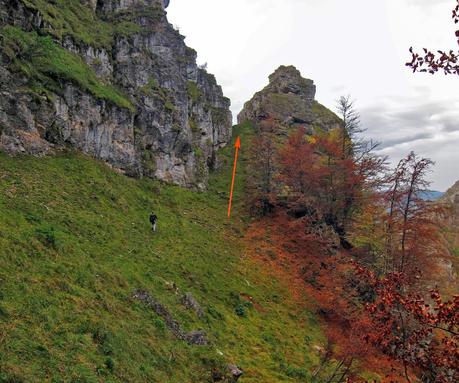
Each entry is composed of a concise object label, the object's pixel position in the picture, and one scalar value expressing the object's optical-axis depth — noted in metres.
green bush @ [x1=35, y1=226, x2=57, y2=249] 16.75
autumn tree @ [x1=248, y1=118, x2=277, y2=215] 46.56
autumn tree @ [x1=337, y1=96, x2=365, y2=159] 43.09
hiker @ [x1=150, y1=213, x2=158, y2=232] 28.86
